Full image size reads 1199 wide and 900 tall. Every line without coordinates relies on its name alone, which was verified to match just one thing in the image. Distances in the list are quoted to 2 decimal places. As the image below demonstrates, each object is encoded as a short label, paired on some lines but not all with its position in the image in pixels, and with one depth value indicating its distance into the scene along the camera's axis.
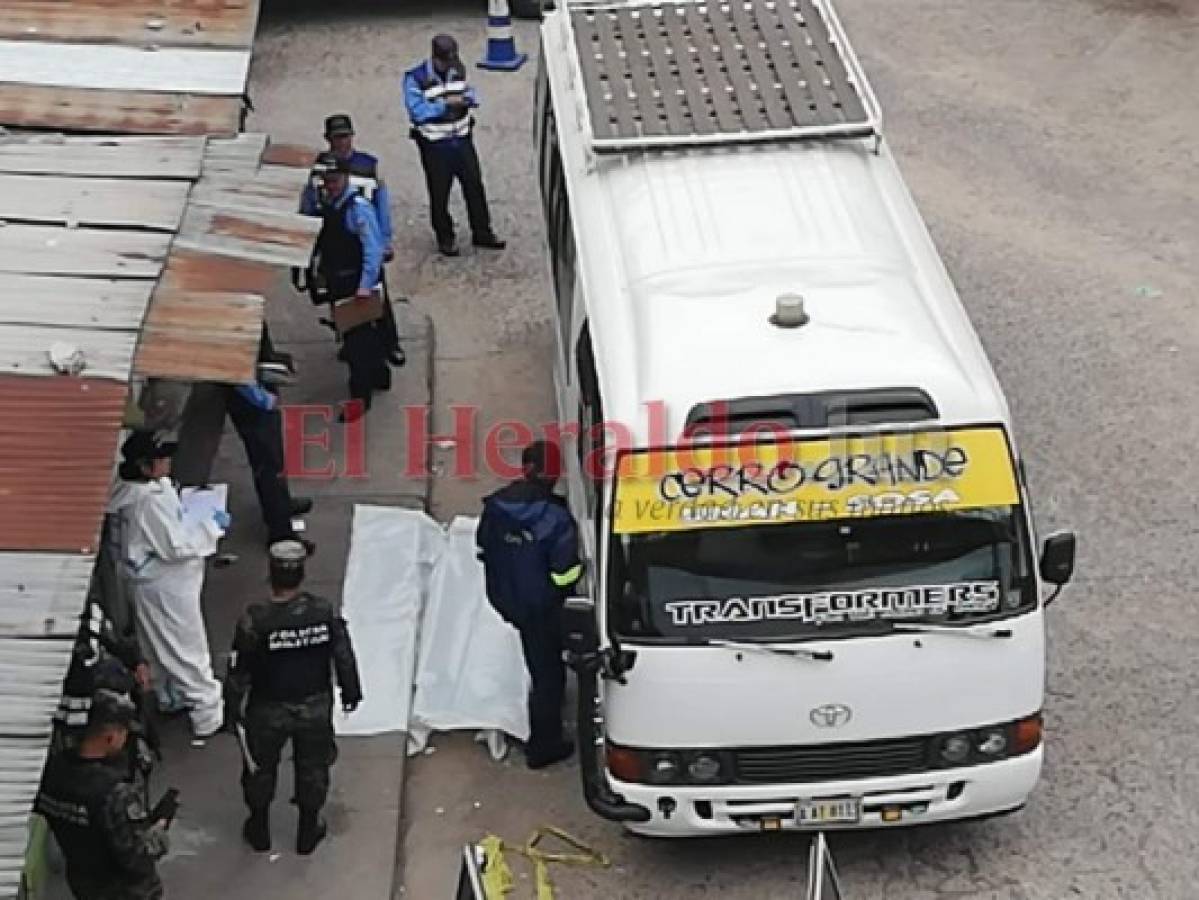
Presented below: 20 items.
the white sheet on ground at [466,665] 10.58
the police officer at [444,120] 14.94
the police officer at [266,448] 11.75
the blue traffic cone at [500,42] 18.45
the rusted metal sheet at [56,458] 7.82
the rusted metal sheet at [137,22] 12.38
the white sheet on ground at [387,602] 10.69
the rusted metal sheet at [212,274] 9.54
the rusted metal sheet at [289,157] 11.02
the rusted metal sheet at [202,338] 8.77
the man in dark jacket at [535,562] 9.64
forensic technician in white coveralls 9.84
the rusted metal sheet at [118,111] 11.32
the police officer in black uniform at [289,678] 9.02
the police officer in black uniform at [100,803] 8.09
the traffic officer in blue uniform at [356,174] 12.86
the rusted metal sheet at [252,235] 9.91
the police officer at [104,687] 8.22
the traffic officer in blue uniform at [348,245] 12.78
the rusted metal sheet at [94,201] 10.01
